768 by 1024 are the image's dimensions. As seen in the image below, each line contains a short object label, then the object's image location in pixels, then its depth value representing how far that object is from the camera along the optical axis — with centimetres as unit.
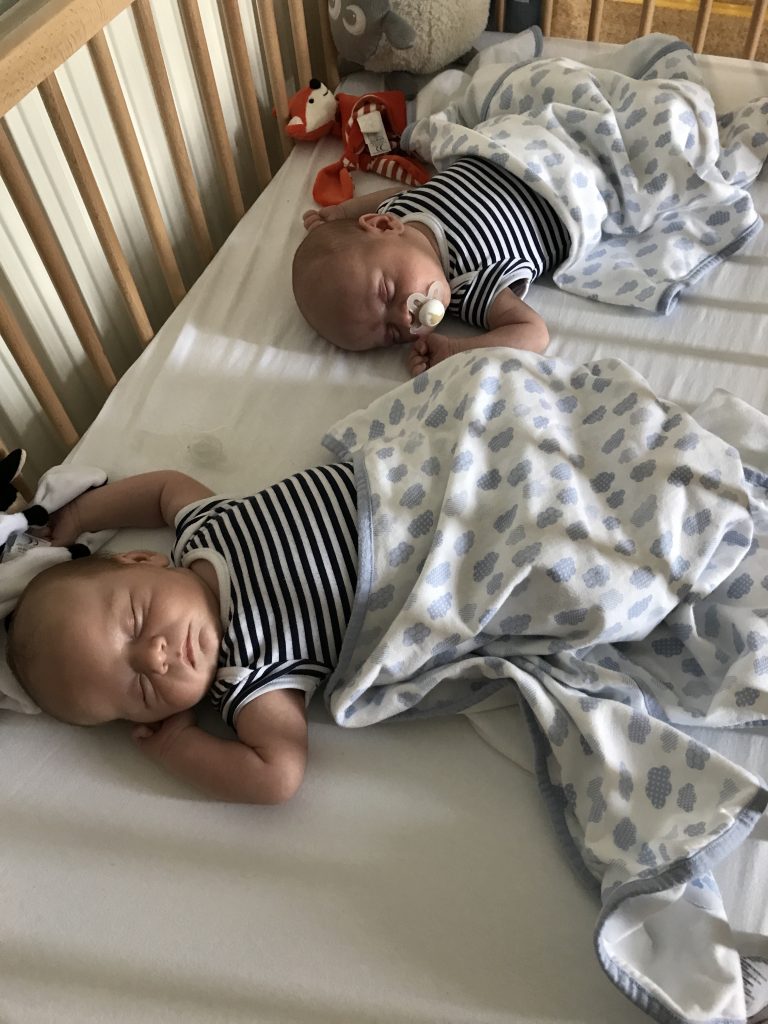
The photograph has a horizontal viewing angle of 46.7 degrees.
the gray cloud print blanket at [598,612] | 75
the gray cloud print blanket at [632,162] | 129
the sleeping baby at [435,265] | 122
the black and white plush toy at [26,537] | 92
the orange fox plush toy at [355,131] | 149
